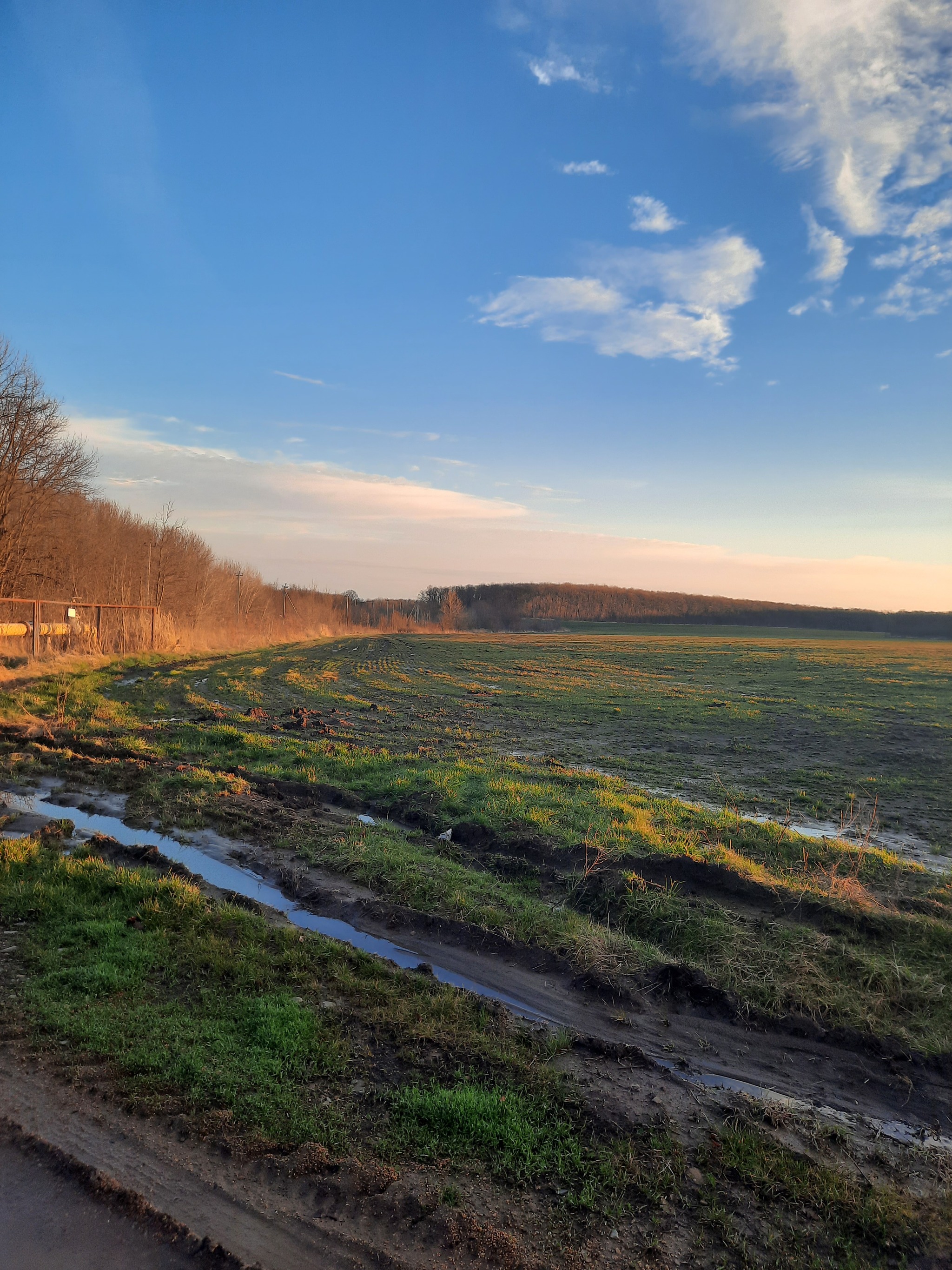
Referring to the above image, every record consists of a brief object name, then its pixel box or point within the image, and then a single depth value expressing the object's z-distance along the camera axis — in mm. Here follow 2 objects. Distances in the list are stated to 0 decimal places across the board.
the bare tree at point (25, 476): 27562
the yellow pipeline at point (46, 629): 22625
